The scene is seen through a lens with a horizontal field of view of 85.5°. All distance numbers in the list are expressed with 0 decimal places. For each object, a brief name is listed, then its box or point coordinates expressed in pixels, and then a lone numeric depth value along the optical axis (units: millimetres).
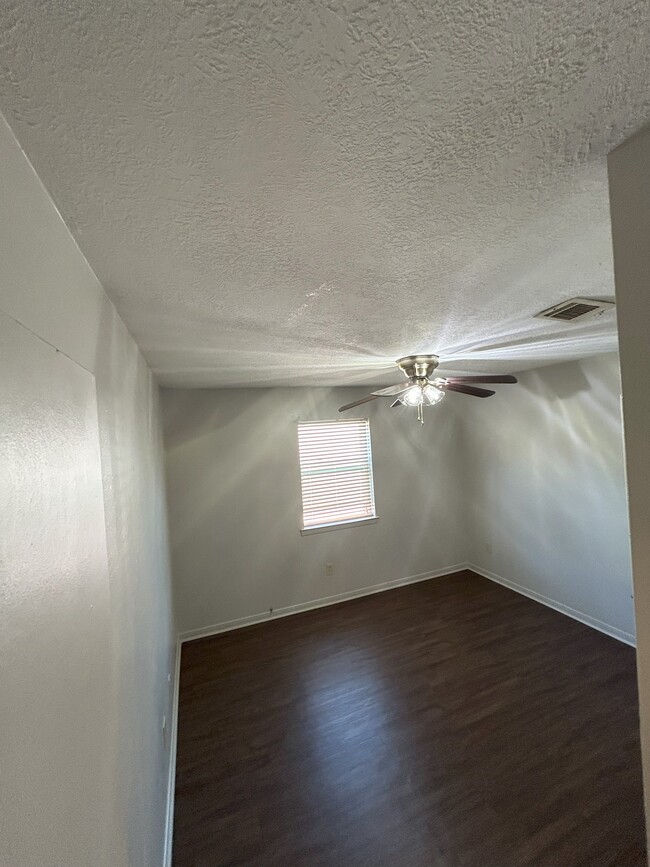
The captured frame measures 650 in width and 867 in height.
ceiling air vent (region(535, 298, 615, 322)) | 1462
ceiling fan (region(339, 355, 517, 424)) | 2256
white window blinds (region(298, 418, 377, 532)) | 3826
